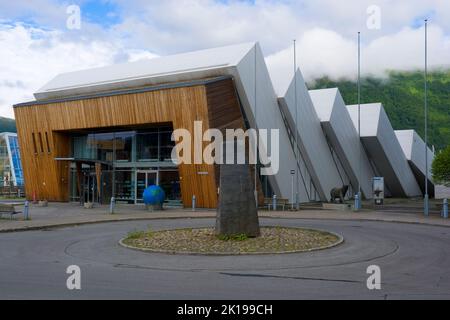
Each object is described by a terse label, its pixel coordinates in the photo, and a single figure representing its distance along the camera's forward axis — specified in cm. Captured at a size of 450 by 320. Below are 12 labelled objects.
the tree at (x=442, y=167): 3076
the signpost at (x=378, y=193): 3275
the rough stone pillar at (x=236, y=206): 1500
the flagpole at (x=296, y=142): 3012
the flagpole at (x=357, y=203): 2972
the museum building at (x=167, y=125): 2958
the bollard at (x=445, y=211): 2494
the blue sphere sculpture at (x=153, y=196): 2911
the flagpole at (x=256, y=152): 3047
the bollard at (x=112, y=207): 2633
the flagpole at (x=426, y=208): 2618
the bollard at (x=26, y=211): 2288
